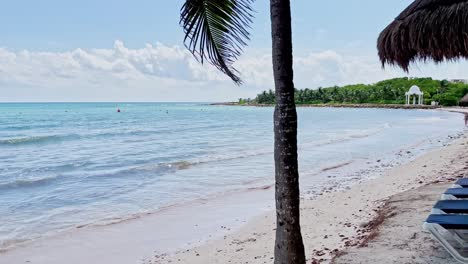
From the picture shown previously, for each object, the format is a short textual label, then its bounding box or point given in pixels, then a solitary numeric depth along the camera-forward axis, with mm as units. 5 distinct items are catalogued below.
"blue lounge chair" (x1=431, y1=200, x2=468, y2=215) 4199
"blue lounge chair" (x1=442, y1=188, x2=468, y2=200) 4809
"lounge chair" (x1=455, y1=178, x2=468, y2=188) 5350
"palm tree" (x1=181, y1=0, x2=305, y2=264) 2801
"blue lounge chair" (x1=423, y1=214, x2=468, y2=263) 3765
